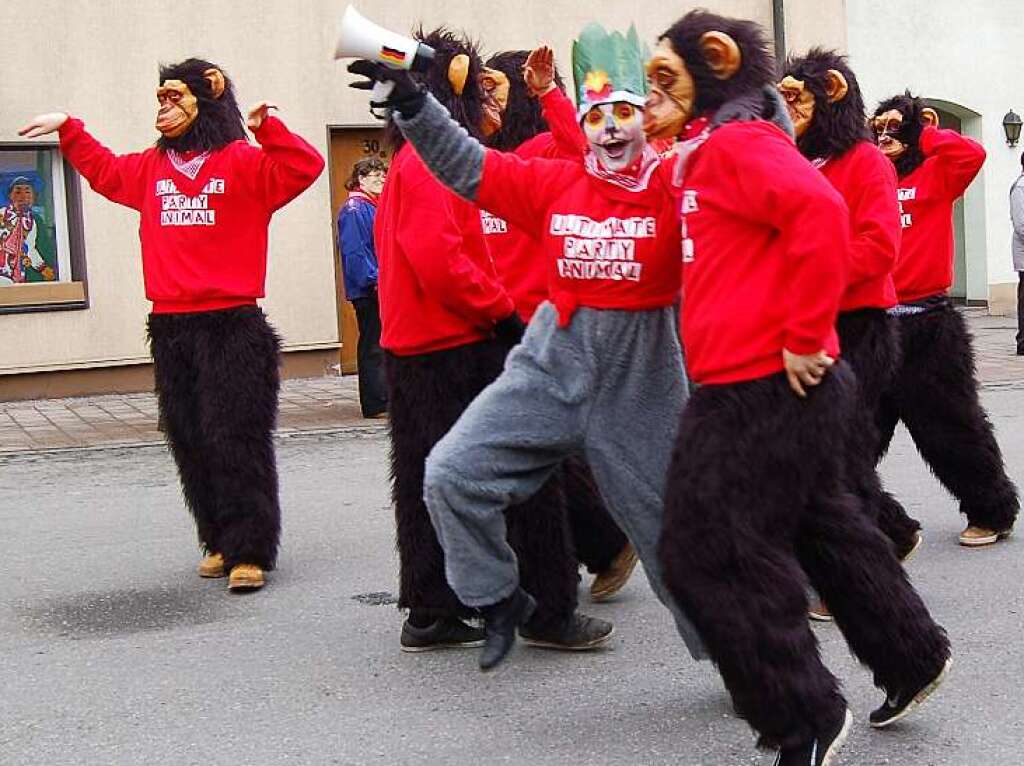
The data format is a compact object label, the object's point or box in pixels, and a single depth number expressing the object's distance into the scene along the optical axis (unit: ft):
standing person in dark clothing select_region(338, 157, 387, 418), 37.24
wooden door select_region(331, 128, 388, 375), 48.85
